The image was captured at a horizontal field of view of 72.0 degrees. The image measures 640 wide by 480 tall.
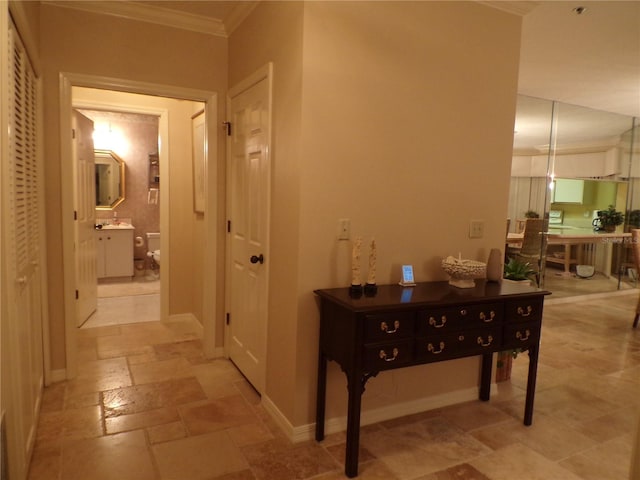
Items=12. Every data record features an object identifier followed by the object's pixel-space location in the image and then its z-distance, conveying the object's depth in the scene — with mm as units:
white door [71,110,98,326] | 3924
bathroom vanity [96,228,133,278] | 6305
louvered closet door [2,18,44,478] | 1755
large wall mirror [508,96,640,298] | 5875
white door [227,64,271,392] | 2703
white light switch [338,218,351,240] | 2391
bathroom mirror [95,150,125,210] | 6516
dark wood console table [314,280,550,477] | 2068
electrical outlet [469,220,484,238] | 2812
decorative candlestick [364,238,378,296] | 2359
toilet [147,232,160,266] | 6793
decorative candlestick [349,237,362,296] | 2281
